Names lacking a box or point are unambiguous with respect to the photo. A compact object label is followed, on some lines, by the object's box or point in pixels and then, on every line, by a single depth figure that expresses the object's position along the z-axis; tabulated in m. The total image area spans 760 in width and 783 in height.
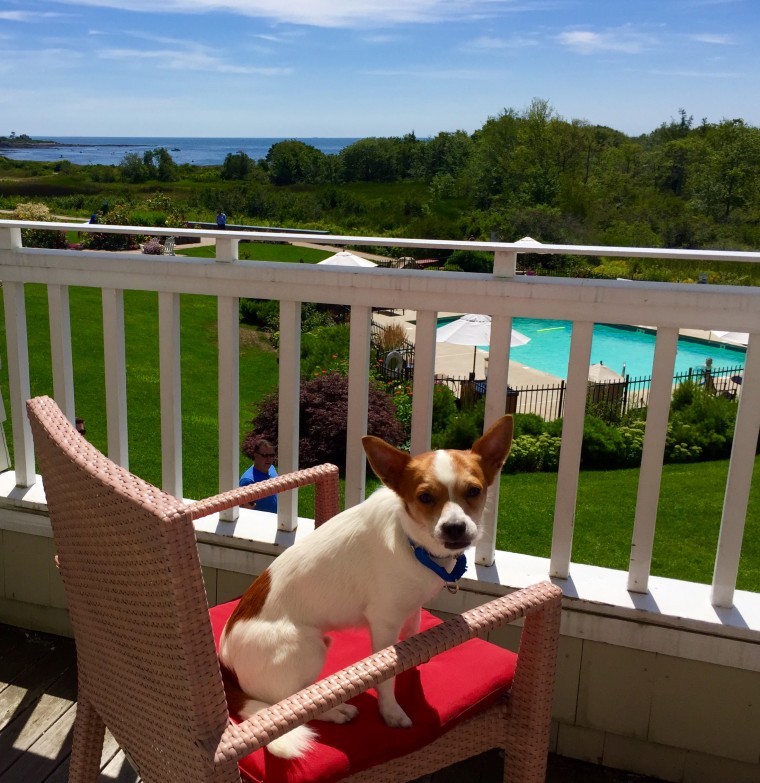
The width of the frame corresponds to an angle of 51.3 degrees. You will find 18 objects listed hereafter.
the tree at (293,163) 51.09
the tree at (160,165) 50.31
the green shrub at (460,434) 9.42
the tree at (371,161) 55.03
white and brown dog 1.38
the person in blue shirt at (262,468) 4.12
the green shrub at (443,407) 10.41
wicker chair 1.09
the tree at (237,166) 52.25
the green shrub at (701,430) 11.05
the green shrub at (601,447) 10.34
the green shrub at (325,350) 12.61
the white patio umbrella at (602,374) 14.27
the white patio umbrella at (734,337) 11.47
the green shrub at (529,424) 10.72
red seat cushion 1.28
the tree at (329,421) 6.84
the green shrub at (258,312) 17.81
